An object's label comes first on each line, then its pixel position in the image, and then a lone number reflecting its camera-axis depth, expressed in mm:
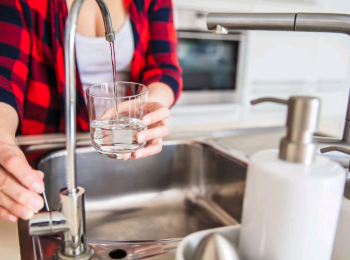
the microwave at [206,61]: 1948
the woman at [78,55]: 658
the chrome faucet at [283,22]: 392
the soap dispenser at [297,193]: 244
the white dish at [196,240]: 291
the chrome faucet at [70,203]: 295
